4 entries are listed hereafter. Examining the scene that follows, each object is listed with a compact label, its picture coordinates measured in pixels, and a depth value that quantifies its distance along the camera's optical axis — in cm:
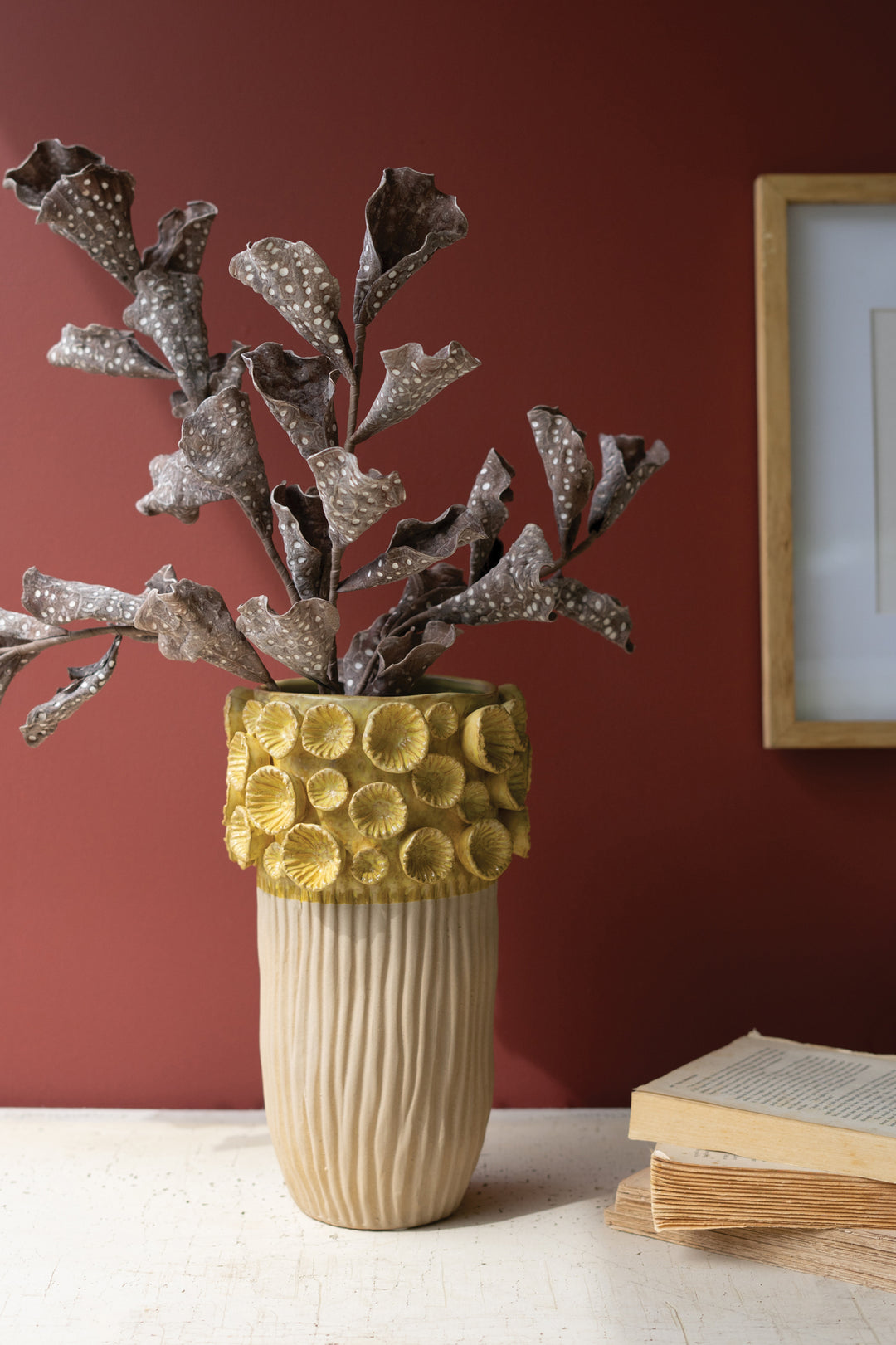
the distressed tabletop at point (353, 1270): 75
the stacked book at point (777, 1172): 78
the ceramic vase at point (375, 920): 82
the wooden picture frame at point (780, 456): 105
